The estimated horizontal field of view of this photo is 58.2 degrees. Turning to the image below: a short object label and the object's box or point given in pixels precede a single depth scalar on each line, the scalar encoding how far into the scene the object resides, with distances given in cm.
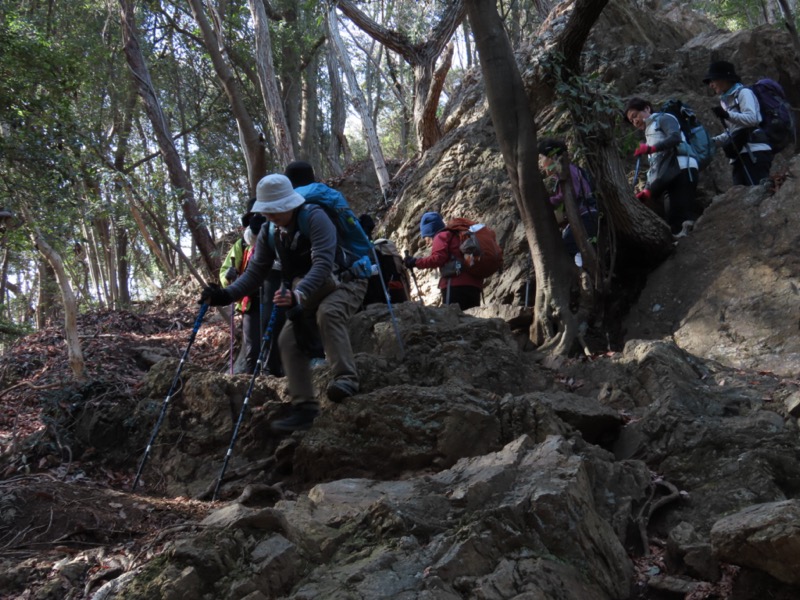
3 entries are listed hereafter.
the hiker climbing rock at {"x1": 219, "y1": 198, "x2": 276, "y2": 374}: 761
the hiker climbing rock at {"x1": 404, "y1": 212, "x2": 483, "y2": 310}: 858
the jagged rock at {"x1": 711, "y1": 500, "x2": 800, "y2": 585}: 320
